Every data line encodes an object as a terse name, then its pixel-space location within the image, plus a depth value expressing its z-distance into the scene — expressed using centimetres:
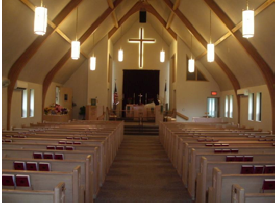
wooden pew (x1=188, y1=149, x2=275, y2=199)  374
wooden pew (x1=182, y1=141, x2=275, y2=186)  433
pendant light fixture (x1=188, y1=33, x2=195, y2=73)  1128
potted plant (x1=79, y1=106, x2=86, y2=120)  1461
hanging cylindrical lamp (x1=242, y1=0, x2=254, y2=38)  525
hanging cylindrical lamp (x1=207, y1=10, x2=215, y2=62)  818
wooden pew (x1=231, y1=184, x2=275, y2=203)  215
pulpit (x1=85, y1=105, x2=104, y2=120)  1344
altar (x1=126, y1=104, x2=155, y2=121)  1418
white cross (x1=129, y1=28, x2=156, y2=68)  1555
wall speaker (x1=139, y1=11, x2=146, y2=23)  1376
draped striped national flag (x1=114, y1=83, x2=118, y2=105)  1534
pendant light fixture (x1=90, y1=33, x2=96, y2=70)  1119
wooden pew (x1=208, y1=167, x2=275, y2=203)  272
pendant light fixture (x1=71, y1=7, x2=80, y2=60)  774
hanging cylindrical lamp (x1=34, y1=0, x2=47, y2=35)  516
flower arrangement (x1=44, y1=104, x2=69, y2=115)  1131
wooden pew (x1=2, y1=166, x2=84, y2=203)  261
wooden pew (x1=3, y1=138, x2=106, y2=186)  432
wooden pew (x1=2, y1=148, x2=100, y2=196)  375
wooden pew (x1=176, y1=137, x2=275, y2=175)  469
